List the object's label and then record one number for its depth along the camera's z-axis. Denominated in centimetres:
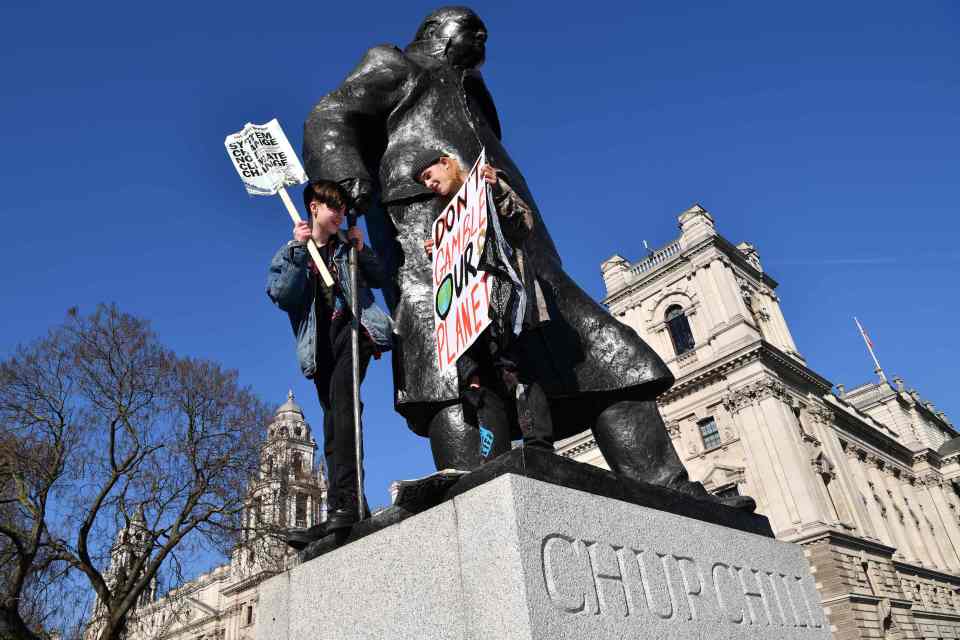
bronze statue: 252
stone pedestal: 165
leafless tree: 1462
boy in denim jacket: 263
